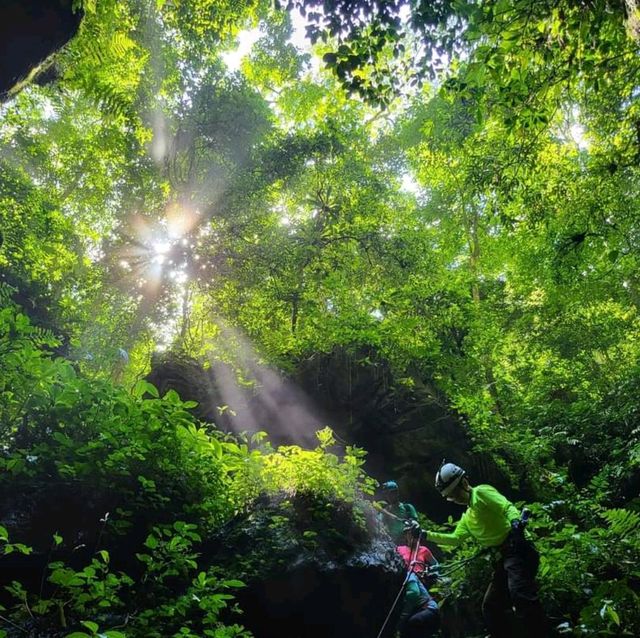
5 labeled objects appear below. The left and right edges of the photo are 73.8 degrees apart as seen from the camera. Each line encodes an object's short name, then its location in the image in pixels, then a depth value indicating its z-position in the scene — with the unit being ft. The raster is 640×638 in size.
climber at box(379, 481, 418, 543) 24.64
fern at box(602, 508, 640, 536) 15.58
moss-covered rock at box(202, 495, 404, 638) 15.37
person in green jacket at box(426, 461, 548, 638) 14.62
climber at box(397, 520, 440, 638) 17.94
